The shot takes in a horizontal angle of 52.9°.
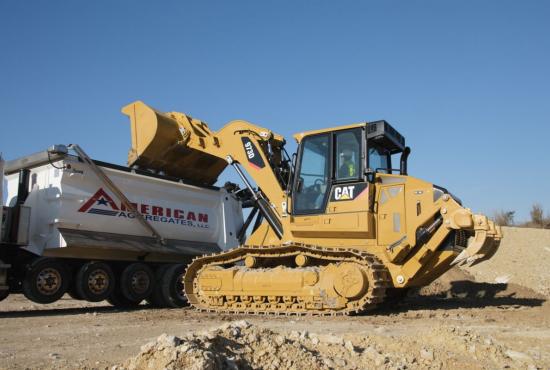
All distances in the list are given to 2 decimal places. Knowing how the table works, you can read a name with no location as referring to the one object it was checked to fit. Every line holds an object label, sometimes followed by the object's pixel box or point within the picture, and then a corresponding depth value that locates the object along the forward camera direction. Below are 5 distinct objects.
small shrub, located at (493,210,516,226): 38.12
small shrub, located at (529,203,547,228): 36.76
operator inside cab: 10.09
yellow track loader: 9.22
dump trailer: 9.91
